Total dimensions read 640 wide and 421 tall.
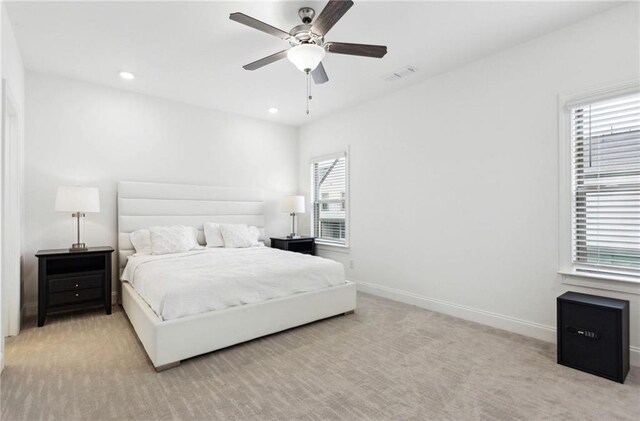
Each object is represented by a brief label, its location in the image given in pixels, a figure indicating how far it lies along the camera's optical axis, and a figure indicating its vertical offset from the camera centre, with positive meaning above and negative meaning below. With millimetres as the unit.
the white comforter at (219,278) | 2494 -621
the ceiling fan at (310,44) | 2248 +1283
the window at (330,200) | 5105 +177
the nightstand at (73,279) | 3246 -758
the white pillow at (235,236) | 4496 -378
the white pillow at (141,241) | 3875 -394
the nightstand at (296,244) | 5074 -561
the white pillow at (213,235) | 4480 -366
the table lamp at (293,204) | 5230 +96
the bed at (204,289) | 2426 -734
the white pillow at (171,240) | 3826 -376
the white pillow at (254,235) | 4703 -377
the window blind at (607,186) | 2473 +209
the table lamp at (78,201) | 3373 +88
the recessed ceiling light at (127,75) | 3658 +1563
